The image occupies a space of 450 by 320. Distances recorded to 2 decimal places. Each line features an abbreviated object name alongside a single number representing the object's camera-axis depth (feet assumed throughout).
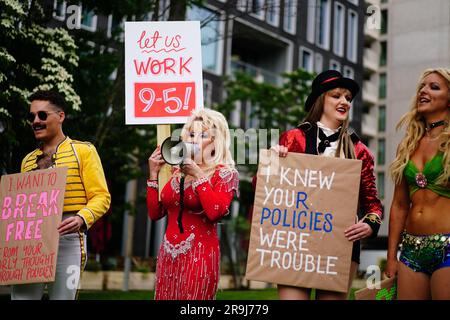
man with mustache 14.12
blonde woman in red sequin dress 12.96
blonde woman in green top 12.27
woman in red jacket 13.73
